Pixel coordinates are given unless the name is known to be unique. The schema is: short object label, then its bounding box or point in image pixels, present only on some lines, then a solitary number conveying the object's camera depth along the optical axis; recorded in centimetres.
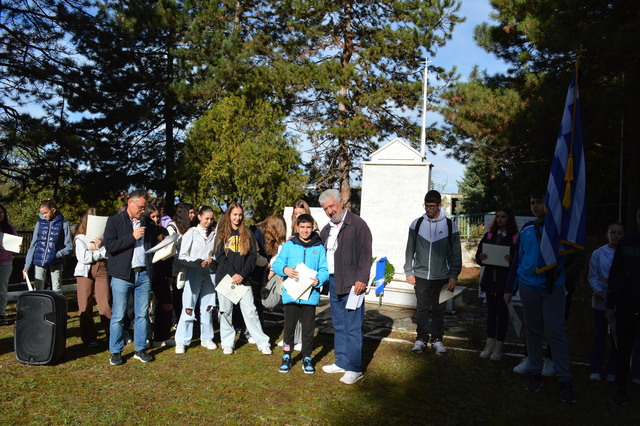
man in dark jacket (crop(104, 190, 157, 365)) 552
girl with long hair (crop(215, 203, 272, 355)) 618
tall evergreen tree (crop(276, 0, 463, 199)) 2372
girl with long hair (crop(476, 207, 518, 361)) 632
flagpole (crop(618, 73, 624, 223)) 1137
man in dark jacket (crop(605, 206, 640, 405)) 482
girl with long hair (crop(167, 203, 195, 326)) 720
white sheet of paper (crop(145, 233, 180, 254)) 565
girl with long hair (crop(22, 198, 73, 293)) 771
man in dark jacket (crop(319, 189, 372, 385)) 536
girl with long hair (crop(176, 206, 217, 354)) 635
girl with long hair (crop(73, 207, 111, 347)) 639
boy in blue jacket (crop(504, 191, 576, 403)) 499
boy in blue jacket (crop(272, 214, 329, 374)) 556
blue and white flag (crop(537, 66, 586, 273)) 502
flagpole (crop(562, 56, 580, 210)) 518
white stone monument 1177
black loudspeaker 553
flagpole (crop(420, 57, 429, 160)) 2010
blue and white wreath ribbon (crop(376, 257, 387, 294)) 753
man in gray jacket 645
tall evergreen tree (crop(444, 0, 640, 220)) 1092
